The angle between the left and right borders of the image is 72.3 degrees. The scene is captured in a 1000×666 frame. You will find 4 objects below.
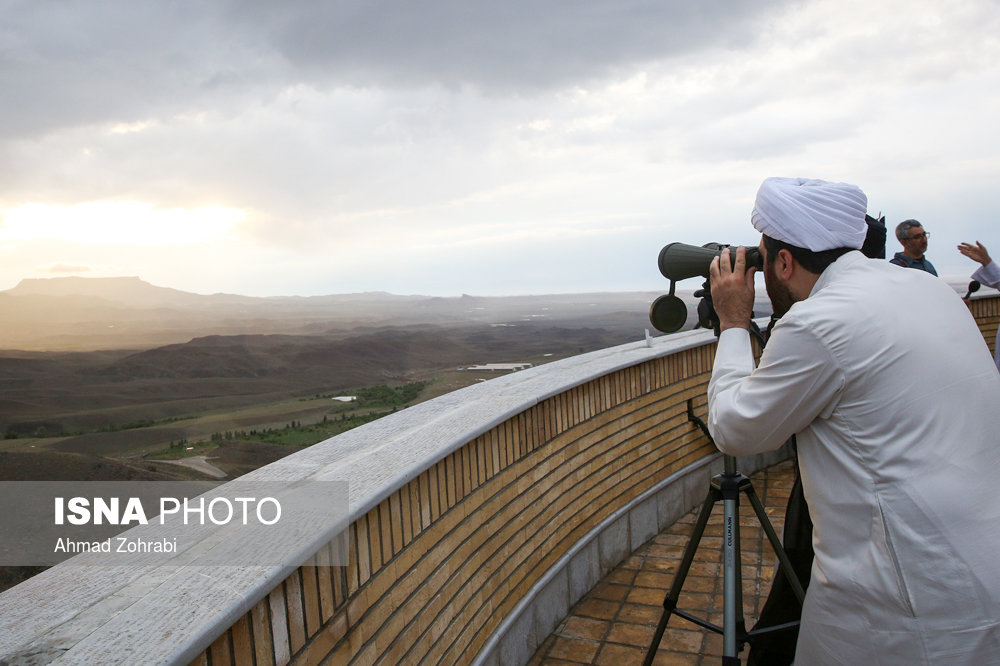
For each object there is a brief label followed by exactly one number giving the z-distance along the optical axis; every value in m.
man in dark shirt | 5.74
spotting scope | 2.29
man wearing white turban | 1.44
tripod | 2.49
